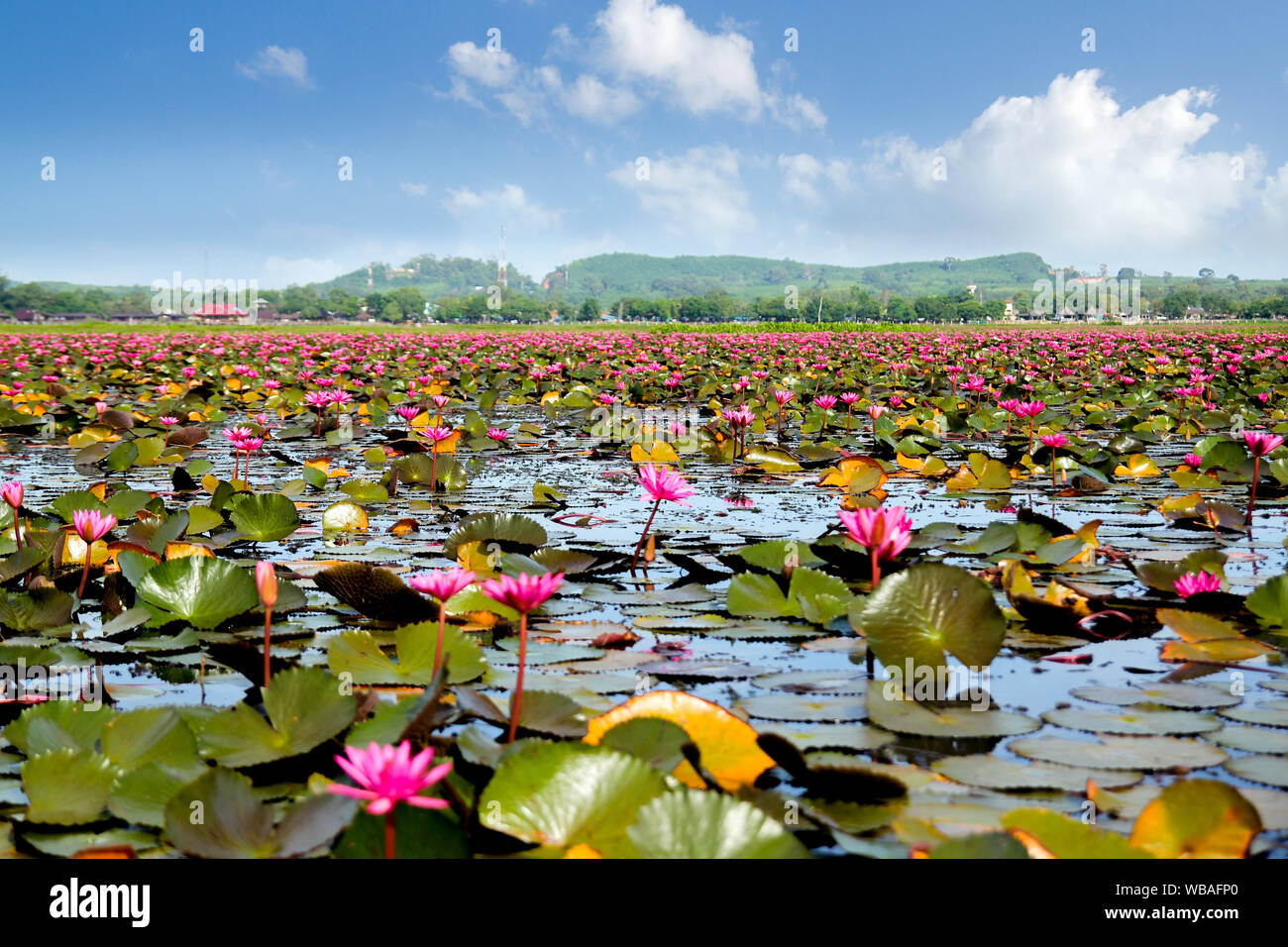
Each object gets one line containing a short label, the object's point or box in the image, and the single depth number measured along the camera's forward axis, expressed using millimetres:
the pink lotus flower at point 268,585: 1805
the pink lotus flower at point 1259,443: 3732
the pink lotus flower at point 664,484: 2973
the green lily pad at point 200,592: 2475
